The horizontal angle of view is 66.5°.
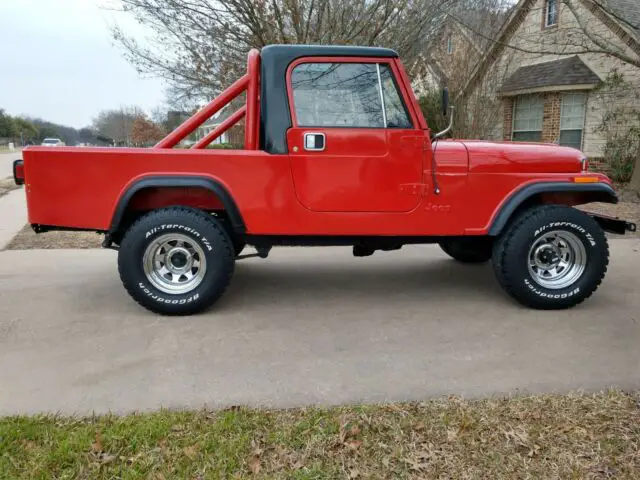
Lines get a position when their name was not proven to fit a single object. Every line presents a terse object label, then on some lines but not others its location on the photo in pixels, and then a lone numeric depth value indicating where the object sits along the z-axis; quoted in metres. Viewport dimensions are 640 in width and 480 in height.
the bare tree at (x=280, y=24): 7.81
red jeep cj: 3.70
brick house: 12.29
